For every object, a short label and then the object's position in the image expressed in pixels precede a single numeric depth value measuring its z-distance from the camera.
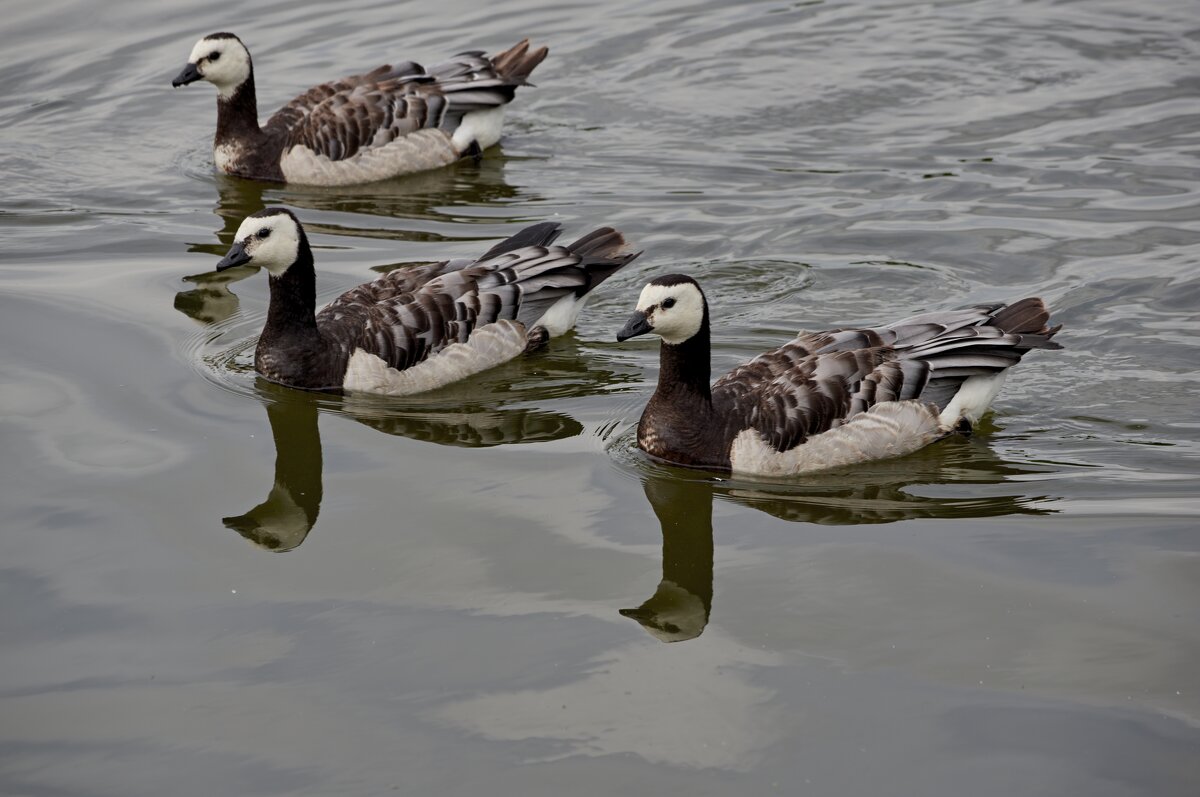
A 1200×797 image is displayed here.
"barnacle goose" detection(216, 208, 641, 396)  11.69
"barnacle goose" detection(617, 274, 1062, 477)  10.20
